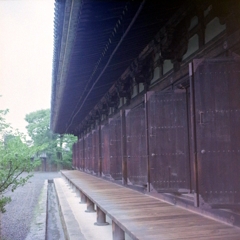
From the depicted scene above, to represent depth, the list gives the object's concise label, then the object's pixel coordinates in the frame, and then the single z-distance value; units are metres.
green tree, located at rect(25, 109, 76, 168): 45.78
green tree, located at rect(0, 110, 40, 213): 8.69
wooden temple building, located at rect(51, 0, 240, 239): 3.57
